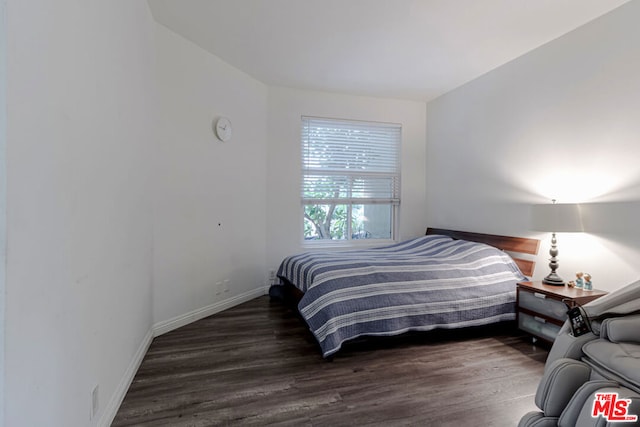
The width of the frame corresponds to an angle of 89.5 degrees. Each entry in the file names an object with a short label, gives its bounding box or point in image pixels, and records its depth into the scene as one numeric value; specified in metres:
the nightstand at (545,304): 2.45
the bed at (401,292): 2.46
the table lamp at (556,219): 2.57
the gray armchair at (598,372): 1.07
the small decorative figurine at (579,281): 2.65
